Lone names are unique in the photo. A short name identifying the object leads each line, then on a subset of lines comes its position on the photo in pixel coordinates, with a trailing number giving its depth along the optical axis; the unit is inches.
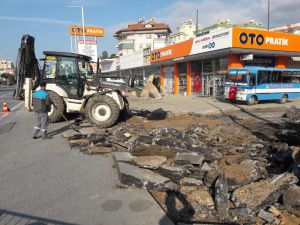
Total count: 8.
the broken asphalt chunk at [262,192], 175.1
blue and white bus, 747.4
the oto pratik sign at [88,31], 1733.5
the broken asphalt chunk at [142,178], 203.2
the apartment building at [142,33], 3152.8
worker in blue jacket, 358.0
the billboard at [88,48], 1584.6
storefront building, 850.1
